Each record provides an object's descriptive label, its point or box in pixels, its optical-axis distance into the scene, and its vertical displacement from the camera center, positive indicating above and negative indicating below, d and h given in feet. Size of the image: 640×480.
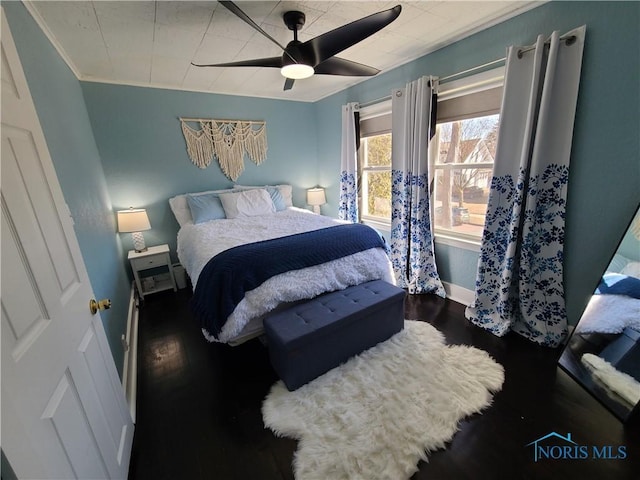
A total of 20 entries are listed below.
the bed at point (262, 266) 5.99 -2.30
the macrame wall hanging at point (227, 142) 11.37 +1.42
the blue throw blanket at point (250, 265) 5.95 -2.13
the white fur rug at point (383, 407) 4.23 -4.42
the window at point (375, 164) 10.76 +0.04
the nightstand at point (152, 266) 9.83 -3.08
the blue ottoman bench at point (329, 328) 5.48 -3.37
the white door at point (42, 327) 2.10 -1.28
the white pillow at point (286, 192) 13.15 -0.99
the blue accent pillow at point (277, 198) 12.49 -1.19
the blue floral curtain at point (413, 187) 8.39 -0.80
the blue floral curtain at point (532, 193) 5.83 -0.90
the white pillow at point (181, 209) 11.07 -1.23
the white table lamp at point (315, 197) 13.66 -1.35
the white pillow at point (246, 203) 11.23 -1.20
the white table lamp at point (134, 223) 9.73 -1.43
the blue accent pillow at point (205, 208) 10.75 -1.21
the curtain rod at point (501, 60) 5.55 +2.31
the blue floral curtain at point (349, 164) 11.29 +0.13
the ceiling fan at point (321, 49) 5.06 +2.55
